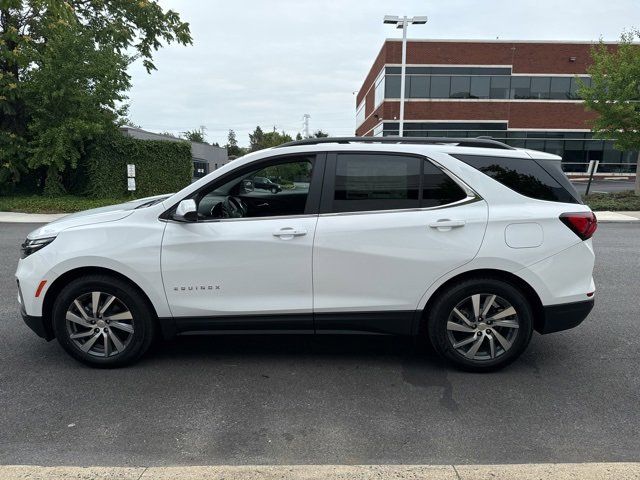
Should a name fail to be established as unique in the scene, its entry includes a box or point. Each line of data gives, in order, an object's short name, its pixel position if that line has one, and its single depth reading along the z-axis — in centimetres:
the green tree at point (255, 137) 10349
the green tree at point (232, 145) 11329
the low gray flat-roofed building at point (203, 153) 3944
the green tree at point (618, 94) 1922
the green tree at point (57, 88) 1805
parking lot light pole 1958
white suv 373
